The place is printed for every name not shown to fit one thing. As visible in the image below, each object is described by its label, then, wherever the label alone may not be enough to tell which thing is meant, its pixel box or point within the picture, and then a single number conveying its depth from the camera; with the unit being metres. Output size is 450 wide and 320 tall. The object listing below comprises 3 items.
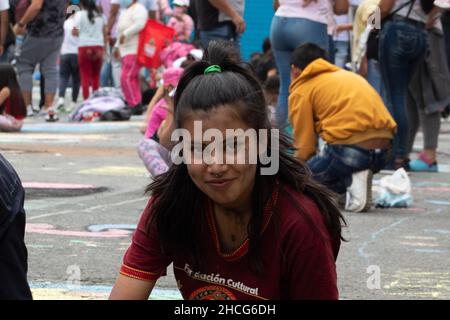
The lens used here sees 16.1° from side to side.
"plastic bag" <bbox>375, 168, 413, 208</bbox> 10.57
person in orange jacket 10.37
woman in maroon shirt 4.37
